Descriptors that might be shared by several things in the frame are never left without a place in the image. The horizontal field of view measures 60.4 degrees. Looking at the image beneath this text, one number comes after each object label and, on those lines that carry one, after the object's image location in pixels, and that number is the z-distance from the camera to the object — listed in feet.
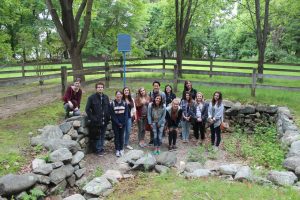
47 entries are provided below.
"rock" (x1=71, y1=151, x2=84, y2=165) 16.12
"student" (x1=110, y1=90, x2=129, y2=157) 19.52
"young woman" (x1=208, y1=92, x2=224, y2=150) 20.41
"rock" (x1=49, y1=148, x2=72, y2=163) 14.96
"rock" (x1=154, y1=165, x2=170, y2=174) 14.95
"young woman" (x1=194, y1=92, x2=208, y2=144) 21.47
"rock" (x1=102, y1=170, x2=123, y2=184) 13.80
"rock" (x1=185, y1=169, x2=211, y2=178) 13.98
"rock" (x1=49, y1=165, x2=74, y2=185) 14.07
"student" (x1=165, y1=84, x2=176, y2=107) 22.20
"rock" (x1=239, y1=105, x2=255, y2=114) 26.16
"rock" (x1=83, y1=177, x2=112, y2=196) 12.76
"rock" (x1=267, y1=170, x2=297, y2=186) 12.81
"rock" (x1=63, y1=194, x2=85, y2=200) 12.04
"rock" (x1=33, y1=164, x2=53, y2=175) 13.75
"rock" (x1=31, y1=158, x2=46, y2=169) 14.04
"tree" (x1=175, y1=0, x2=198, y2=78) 39.54
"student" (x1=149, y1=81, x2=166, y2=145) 21.15
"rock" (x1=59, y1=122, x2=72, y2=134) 19.08
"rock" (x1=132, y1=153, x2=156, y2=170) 15.26
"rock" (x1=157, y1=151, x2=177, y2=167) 16.11
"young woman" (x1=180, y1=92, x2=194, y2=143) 21.61
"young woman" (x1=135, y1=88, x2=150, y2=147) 21.18
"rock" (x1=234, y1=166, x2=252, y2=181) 13.24
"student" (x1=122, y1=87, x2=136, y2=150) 20.22
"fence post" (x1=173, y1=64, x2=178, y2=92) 30.83
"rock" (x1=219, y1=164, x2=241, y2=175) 14.15
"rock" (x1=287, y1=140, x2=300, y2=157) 16.07
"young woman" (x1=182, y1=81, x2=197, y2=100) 22.87
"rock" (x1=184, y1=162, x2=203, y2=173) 15.31
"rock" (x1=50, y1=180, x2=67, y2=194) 14.03
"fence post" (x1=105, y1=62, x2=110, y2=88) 33.69
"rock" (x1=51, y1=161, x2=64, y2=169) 14.55
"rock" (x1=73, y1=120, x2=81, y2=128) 19.74
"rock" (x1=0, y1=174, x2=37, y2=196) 11.98
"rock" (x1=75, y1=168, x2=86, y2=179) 15.91
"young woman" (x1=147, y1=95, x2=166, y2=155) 20.06
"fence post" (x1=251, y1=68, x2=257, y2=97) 28.32
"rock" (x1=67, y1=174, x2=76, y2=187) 15.29
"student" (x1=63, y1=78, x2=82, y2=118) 21.02
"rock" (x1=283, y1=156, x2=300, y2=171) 14.48
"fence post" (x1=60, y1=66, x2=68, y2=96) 25.87
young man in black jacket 19.23
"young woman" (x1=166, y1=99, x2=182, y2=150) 20.73
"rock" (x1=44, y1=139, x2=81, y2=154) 16.32
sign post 26.79
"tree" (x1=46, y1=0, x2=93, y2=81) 29.42
